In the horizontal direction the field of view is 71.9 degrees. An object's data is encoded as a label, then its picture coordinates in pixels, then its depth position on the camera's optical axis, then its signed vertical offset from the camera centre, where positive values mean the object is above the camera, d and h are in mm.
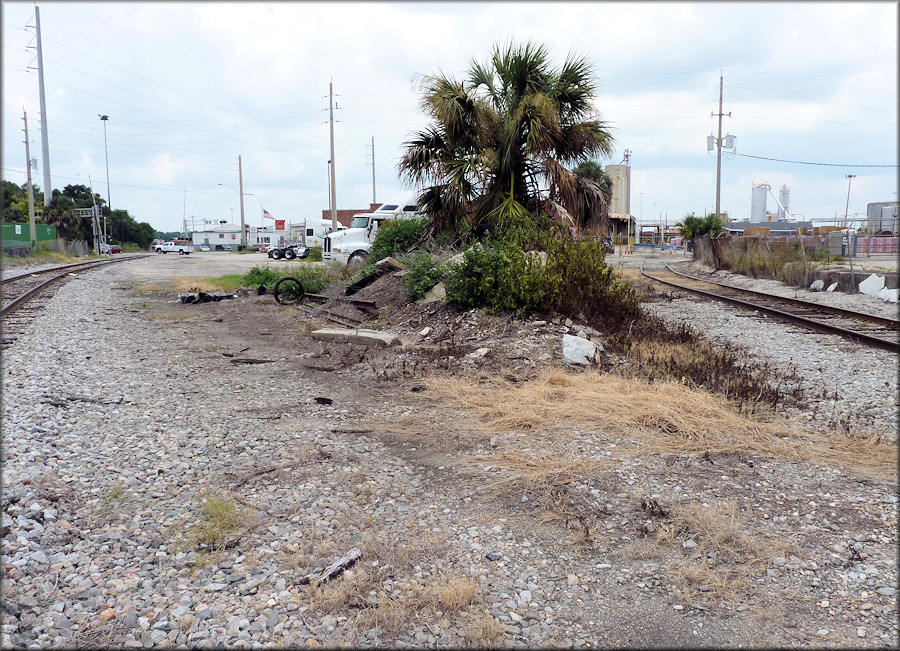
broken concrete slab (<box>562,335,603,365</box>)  7730 -1162
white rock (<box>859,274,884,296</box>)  14672 -673
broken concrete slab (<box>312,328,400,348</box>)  9375 -1203
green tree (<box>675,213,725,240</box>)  40906 +2158
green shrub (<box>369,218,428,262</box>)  15484 +536
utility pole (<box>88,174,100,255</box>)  52219 +2699
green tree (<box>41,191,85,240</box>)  64375 +4381
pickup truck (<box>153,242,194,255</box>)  70375 +1431
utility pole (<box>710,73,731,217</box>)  44125 +6760
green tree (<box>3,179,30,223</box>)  59544 +5976
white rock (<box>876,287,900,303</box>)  13578 -841
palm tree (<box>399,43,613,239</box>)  12883 +2403
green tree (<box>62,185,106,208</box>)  78831 +8612
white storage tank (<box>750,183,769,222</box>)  75625 +6763
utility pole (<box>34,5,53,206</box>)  47688 +8348
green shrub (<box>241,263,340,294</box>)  16634 -506
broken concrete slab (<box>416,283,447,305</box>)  11340 -655
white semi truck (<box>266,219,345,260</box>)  42844 +1371
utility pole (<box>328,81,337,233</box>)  36703 +4110
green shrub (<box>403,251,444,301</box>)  11656 -339
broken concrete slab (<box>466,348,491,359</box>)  8154 -1248
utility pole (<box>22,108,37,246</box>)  40312 +2504
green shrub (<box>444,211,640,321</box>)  9500 -355
